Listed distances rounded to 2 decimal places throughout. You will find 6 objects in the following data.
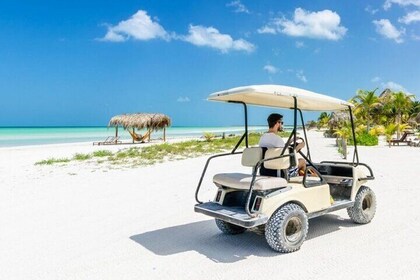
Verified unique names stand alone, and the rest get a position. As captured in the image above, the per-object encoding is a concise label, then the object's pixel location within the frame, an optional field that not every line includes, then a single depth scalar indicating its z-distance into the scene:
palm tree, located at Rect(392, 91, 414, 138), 43.94
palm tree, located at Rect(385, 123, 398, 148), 23.48
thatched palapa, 33.50
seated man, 4.89
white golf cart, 4.34
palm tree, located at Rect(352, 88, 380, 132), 32.16
